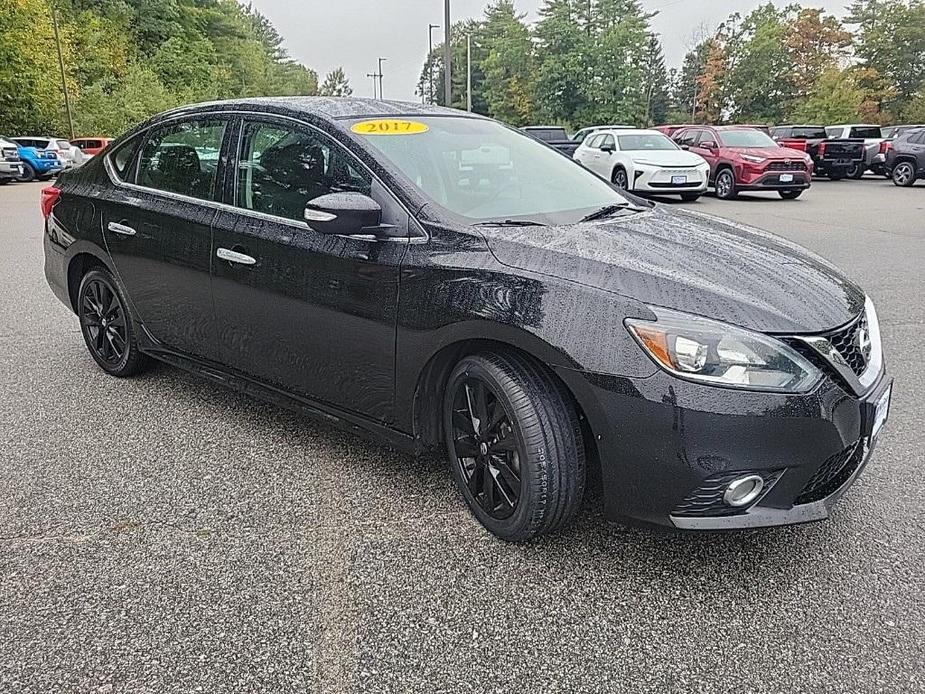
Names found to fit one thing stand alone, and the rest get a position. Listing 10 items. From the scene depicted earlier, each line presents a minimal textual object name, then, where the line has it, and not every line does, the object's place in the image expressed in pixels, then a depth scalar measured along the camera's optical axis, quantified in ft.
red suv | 54.19
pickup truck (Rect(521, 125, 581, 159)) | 76.02
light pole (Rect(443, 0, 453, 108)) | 97.90
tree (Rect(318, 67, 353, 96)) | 449.60
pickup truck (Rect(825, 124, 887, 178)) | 76.07
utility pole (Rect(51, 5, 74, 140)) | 120.67
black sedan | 7.36
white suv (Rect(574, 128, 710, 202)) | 51.29
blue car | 79.41
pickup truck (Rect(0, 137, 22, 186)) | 74.24
